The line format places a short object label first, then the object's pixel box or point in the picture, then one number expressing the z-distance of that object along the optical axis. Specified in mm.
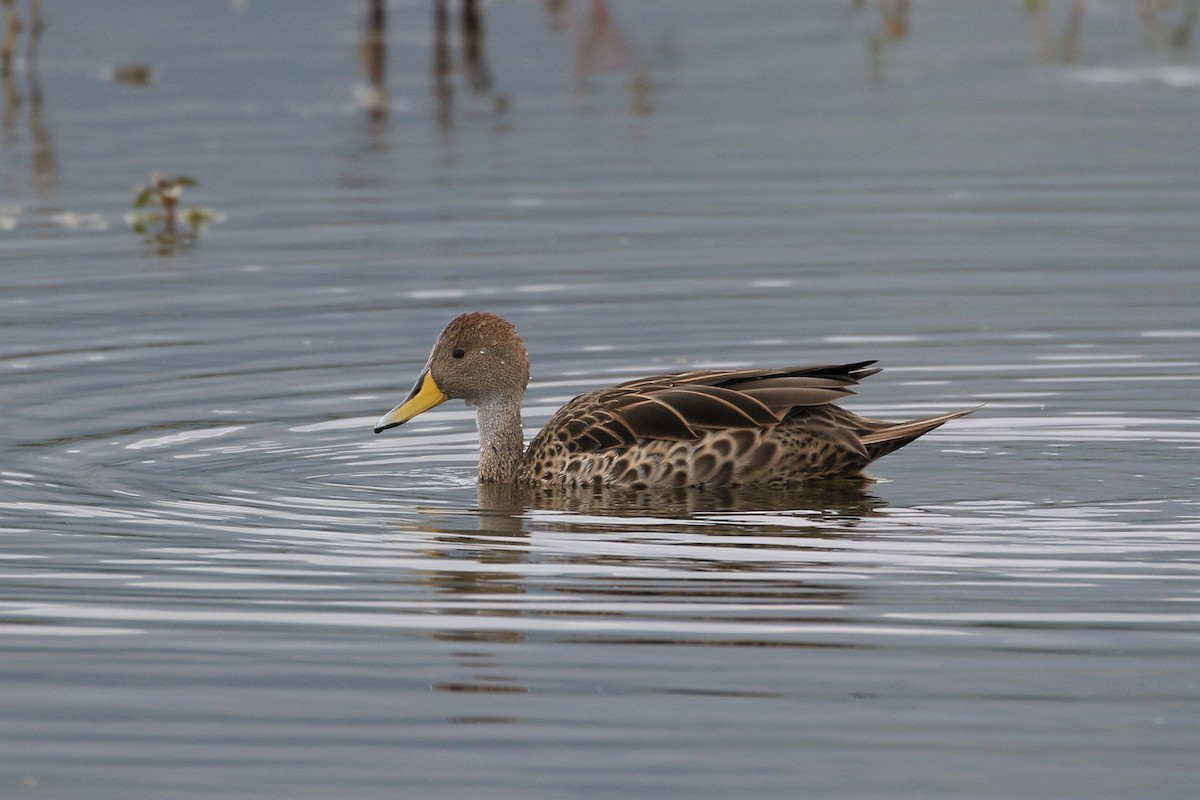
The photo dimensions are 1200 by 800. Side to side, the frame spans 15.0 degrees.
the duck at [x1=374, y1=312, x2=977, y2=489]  18937
